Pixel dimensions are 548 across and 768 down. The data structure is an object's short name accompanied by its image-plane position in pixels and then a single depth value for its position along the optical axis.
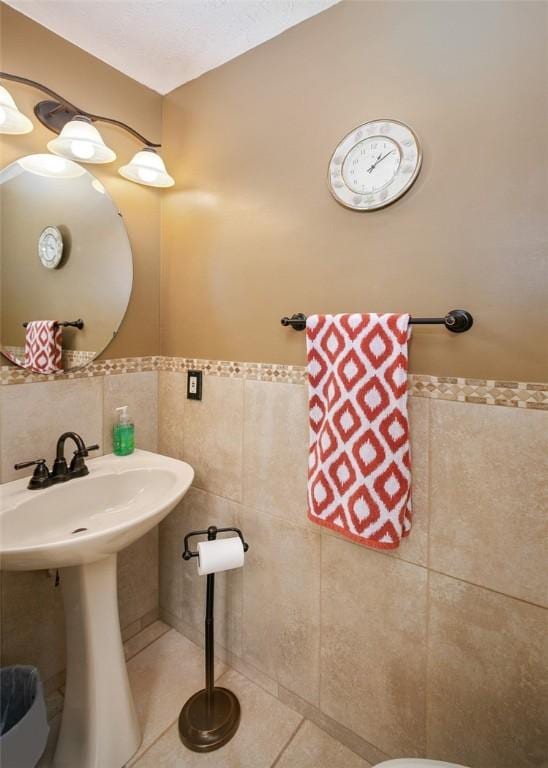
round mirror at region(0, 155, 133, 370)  1.17
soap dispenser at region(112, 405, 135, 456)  1.44
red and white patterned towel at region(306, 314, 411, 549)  0.94
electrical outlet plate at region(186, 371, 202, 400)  1.48
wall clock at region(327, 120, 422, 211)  0.97
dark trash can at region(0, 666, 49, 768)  0.96
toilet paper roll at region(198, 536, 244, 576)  1.17
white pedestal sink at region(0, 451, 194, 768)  1.03
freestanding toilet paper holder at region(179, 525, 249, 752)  1.18
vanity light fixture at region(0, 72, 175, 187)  1.13
